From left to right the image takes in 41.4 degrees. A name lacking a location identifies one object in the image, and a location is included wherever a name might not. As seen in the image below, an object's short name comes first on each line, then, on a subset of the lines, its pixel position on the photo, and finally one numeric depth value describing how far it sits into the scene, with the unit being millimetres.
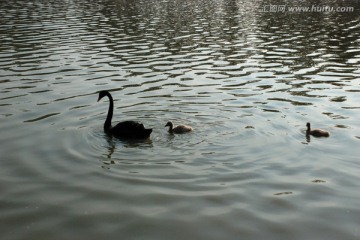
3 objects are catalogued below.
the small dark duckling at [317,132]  11594
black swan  11289
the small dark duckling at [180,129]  11695
